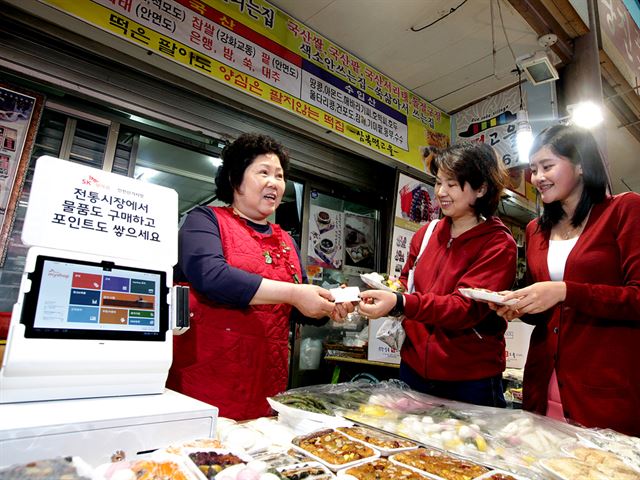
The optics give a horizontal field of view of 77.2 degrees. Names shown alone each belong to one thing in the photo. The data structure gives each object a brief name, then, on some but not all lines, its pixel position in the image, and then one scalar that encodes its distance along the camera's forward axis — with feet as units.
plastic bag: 5.97
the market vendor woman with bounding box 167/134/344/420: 4.90
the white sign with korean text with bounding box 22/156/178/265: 3.43
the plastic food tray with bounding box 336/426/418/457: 3.26
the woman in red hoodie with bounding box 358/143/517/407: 5.21
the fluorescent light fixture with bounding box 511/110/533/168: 10.99
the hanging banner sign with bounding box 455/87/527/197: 13.70
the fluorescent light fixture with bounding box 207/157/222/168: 13.21
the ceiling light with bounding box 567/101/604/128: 9.71
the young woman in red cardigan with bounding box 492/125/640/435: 4.78
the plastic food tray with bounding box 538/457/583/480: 2.95
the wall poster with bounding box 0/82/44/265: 7.41
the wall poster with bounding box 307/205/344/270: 13.82
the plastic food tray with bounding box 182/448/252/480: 2.41
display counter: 2.68
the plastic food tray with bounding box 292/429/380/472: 2.88
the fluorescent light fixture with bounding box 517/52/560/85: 9.94
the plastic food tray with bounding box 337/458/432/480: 2.74
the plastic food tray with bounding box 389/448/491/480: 2.85
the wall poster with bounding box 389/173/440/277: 14.07
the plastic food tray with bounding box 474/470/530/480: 2.91
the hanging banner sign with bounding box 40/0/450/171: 8.12
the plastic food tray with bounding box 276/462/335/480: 2.66
